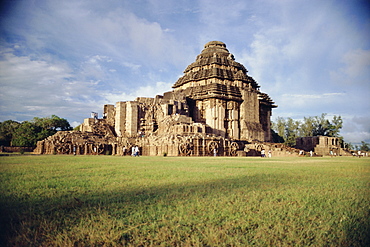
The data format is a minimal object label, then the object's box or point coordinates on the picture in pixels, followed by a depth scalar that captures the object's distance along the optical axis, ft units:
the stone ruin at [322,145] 132.67
